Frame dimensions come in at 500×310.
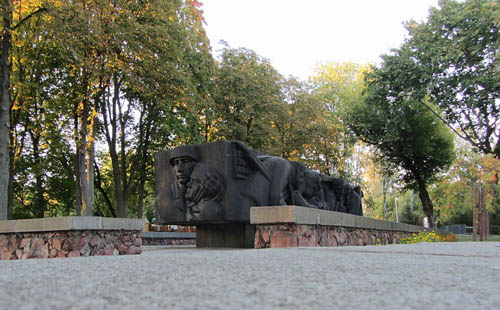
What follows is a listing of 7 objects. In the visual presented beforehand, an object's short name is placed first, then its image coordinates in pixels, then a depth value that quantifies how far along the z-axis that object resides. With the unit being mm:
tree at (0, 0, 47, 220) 12805
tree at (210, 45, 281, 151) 26109
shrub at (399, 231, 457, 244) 16141
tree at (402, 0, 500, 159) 22344
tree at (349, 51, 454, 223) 27750
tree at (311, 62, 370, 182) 31766
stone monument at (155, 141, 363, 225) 11086
